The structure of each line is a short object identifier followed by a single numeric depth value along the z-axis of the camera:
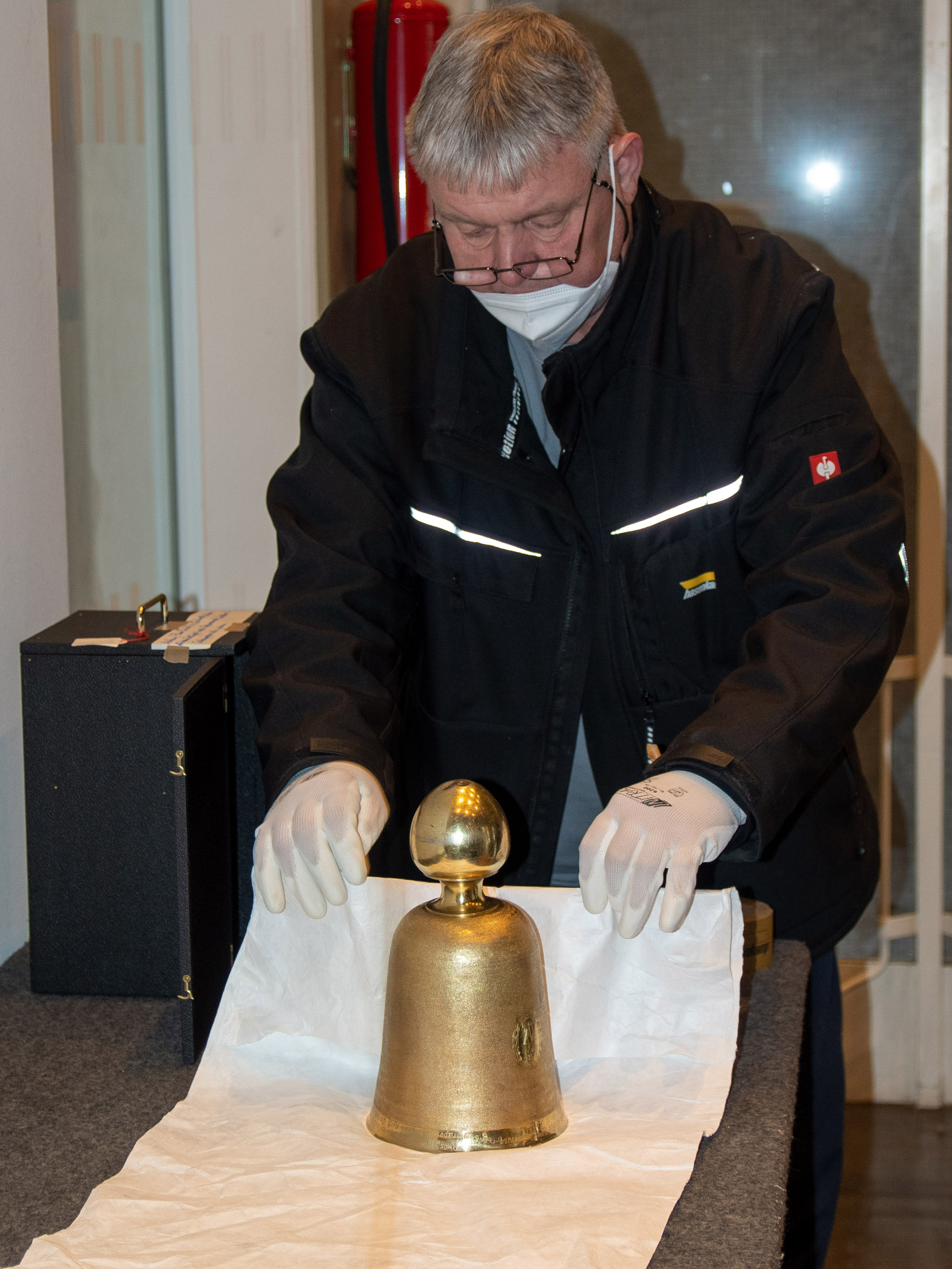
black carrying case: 2.51
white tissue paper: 2.07
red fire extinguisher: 3.73
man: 2.45
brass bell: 2.17
